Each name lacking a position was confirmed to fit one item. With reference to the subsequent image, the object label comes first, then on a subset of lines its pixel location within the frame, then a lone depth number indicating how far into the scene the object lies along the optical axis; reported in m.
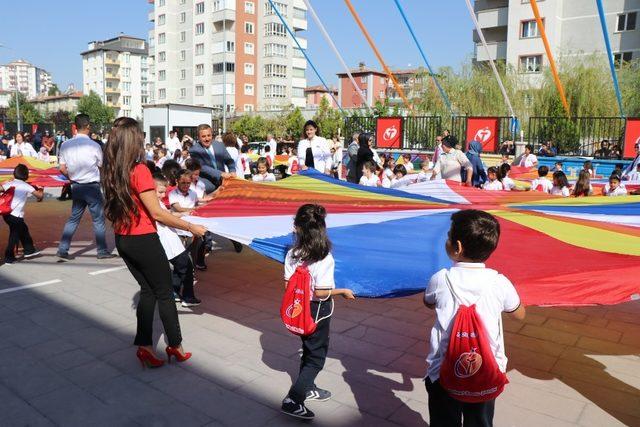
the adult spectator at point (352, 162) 9.26
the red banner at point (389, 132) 19.25
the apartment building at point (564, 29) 35.50
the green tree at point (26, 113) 81.29
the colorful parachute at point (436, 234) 3.05
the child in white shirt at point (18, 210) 6.87
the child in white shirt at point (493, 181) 8.42
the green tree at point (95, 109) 80.50
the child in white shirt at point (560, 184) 7.86
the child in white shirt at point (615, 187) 7.46
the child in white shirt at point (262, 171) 8.52
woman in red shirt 3.68
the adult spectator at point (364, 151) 8.78
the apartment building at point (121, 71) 100.56
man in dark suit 6.96
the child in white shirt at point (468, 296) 2.39
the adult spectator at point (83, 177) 6.79
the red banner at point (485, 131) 17.41
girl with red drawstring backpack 3.15
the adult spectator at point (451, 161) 7.63
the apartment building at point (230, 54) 64.94
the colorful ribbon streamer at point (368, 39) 17.41
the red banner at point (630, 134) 14.68
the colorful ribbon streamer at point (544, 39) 15.29
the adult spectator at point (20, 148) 13.95
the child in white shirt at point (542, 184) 8.62
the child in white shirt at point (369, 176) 8.35
